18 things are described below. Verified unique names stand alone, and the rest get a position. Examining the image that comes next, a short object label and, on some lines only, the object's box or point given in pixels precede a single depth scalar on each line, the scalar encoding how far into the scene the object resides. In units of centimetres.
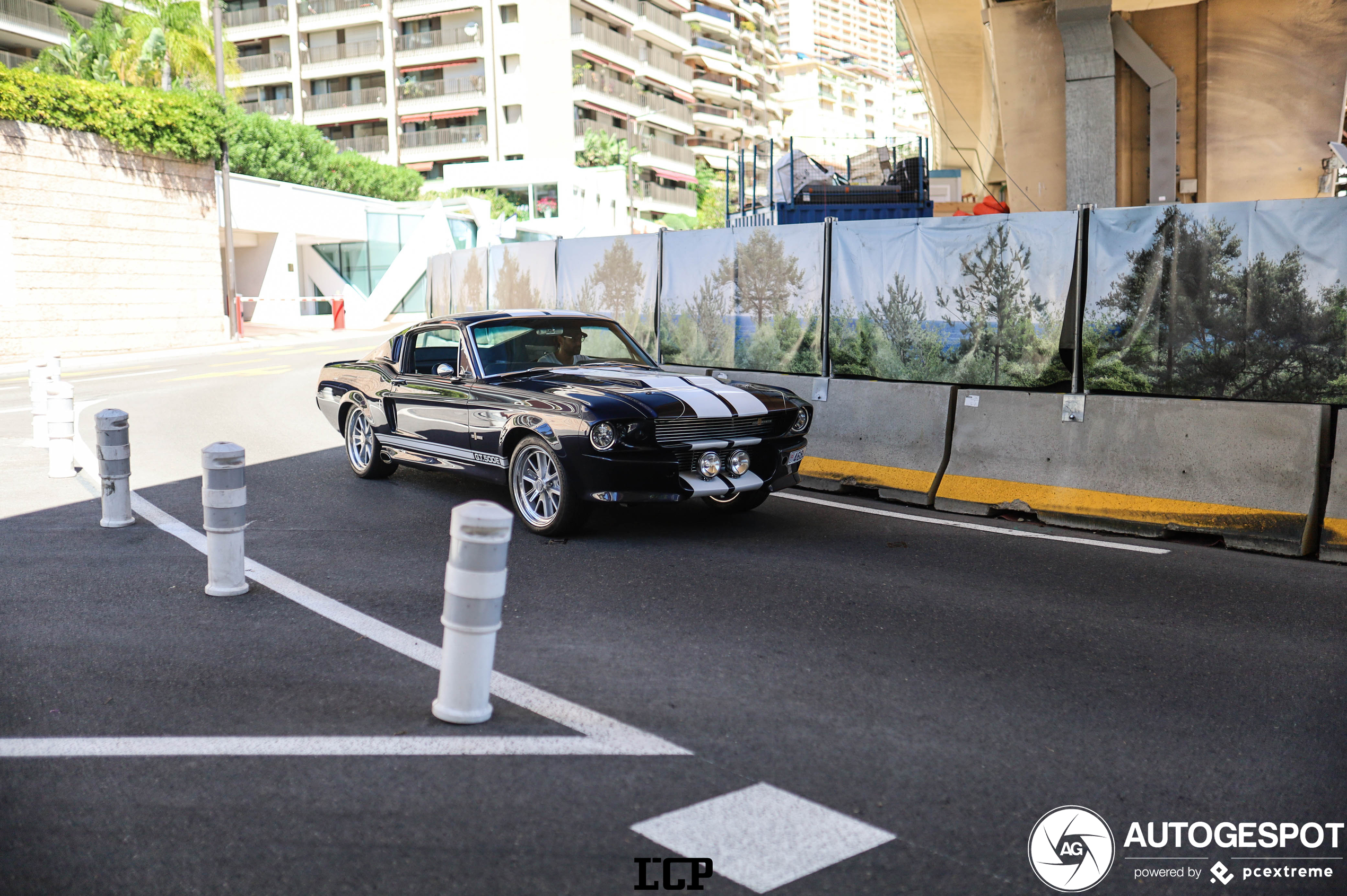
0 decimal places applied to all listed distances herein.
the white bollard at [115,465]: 748
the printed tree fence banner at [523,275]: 1552
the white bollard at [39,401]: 1171
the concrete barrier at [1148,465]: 734
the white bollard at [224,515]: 586
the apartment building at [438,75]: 6919
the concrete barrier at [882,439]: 908
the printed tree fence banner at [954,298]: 898
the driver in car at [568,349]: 866
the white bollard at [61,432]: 996
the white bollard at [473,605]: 400
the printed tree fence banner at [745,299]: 1082
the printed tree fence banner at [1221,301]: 765
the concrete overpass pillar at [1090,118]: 1933
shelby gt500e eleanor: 716
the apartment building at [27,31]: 4881
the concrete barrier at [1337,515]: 698
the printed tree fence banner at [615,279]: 1300
